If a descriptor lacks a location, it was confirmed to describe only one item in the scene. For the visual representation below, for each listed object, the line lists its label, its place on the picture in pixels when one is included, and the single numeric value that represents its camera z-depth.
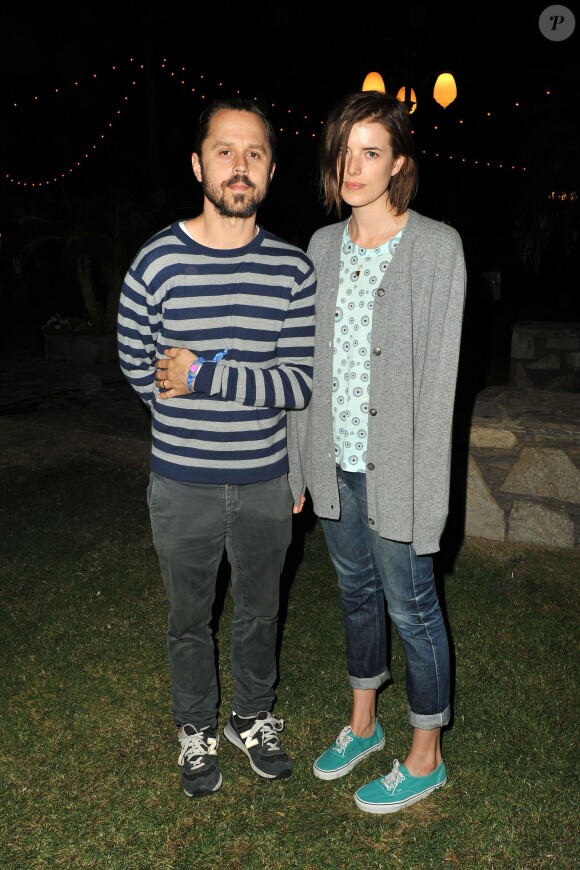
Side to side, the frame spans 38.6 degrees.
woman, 2.26
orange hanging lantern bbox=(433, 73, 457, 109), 10.41
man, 2.38
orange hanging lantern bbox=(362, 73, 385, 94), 9.77
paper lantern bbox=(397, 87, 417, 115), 9.79
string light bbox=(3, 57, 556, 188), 18.36
